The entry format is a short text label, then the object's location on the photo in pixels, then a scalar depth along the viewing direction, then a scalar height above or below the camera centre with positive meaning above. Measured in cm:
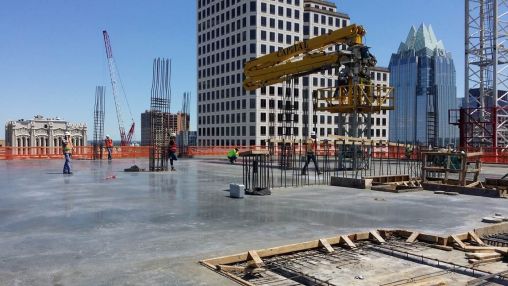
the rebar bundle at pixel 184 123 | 4654 +188
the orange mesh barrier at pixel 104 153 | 3878 -132
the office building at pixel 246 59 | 9938 +1852
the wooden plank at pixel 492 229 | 931 -193
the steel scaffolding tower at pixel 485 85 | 4278 +527
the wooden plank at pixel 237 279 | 599 -190
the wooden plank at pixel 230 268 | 669 -190
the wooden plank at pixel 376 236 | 866 -190
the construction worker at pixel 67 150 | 2331 -54
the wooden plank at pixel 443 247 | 815 -197
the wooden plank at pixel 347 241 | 824 -188
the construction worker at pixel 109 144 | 3759 -40
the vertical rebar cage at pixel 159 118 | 2852 +134
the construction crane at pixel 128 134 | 12801 +142
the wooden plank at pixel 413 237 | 869 -191
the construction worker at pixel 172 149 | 2748 -61
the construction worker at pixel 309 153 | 2394 -82
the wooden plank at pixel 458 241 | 815 -189
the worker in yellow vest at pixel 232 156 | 3550 -137
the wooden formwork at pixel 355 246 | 677 -191
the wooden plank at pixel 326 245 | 795 -190
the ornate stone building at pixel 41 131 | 16915 +312
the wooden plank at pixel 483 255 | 731 -191
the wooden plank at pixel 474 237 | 847 -190
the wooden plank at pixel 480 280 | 609 -192
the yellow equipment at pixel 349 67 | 2667 +434
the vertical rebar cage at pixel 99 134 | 4016 +52
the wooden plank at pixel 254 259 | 678 -184
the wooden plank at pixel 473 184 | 1782 -186
